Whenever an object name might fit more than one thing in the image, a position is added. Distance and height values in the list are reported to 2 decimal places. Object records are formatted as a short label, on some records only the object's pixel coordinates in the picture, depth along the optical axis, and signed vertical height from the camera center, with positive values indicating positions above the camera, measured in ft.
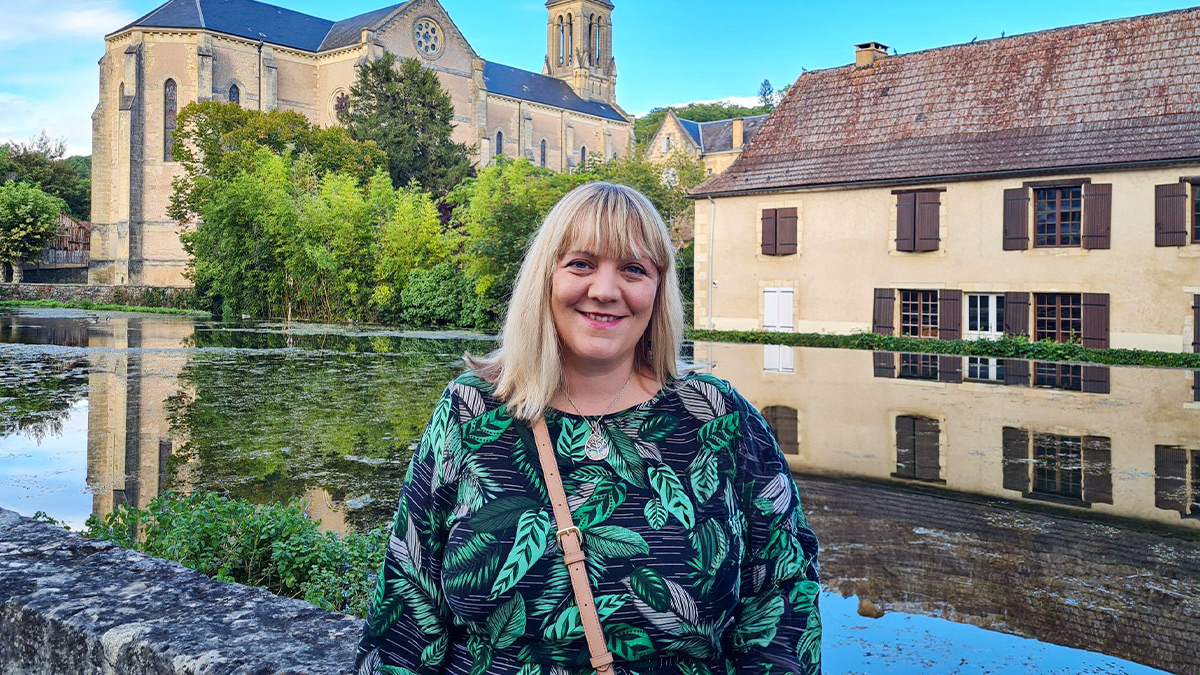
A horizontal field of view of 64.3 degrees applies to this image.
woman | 5.98 -1.09
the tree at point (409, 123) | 143.64 +32.58
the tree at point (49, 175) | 200.75 +34.46
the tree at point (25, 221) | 165.58 +19.64
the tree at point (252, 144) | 128.26 +26.57
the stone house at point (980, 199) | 65.51 +10.97
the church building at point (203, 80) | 163.43 +46.37
